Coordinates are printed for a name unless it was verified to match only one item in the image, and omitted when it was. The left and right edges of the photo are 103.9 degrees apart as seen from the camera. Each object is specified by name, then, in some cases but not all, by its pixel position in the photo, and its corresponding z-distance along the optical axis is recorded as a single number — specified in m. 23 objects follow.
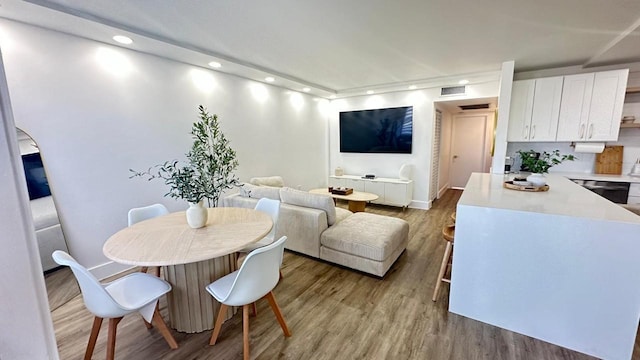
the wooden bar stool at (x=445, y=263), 2.34
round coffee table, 4.58
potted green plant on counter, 2.56
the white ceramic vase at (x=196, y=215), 2.02
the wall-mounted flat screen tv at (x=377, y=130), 5.37
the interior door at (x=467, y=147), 6.83
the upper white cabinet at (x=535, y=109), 3.59
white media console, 5.13
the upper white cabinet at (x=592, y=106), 3.29
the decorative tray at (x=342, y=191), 4.83
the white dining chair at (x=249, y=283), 1.54
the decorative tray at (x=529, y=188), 2.49
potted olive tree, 1.92
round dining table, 1.60
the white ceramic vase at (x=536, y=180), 2.54
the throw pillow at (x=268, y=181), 4.34
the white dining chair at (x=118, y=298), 1.42
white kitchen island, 1.67
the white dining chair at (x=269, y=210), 2.61
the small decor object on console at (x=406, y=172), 5.30
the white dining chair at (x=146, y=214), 2.38
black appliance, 3.28
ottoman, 2.70
